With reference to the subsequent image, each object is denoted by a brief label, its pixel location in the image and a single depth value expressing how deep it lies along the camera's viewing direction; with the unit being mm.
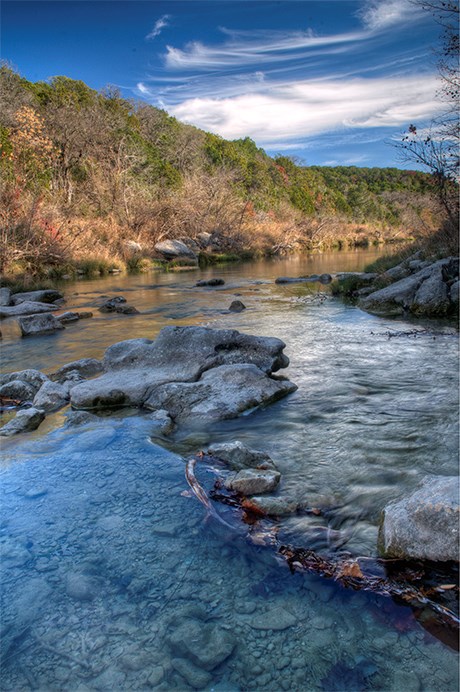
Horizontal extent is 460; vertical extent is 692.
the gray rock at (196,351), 5477
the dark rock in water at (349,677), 1689
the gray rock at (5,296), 12802
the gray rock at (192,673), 1739
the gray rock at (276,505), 2744
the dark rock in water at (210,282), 16906
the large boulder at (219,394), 4441
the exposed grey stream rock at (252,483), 2971
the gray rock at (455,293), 8906
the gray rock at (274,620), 1955
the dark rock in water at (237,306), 11193
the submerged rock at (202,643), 1831
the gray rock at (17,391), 5195
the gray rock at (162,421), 4144
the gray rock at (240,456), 3357
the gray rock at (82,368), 5929
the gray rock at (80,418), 4336
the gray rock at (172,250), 27500
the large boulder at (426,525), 2145
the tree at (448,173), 8912
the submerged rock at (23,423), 4133
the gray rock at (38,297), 13289
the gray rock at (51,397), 4785
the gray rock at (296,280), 16750
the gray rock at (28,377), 5547
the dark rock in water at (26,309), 11523
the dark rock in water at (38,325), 9125
